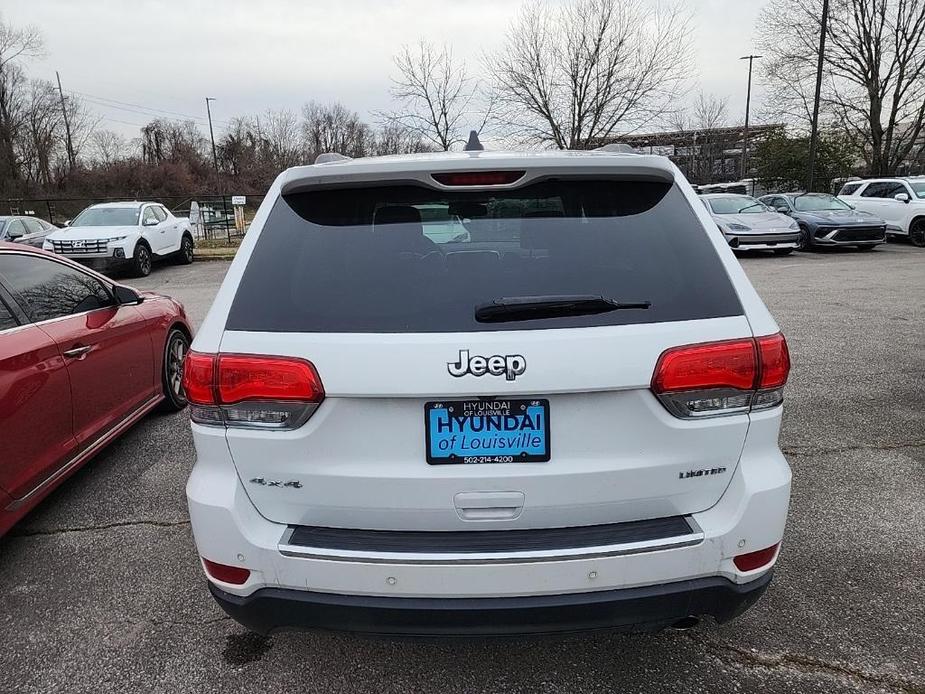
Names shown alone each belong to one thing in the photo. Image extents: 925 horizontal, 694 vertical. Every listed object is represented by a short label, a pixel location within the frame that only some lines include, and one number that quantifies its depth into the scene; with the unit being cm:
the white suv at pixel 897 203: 1766
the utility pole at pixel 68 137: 5522
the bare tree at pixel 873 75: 2803
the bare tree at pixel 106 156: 5736
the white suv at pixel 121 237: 1471
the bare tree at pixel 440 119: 3158
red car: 311
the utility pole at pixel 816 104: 2384
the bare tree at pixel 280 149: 6244
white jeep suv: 178
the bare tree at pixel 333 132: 6644
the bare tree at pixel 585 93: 2949
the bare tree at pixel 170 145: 6134
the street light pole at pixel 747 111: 4297
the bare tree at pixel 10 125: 4803
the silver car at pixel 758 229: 1580
